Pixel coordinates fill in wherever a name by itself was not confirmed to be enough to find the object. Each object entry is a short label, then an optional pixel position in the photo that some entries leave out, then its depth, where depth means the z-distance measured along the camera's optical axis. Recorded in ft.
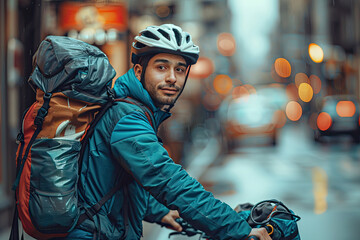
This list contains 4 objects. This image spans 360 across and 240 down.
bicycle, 8.30
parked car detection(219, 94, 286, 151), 65.21
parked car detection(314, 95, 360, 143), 66.69
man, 7.34
